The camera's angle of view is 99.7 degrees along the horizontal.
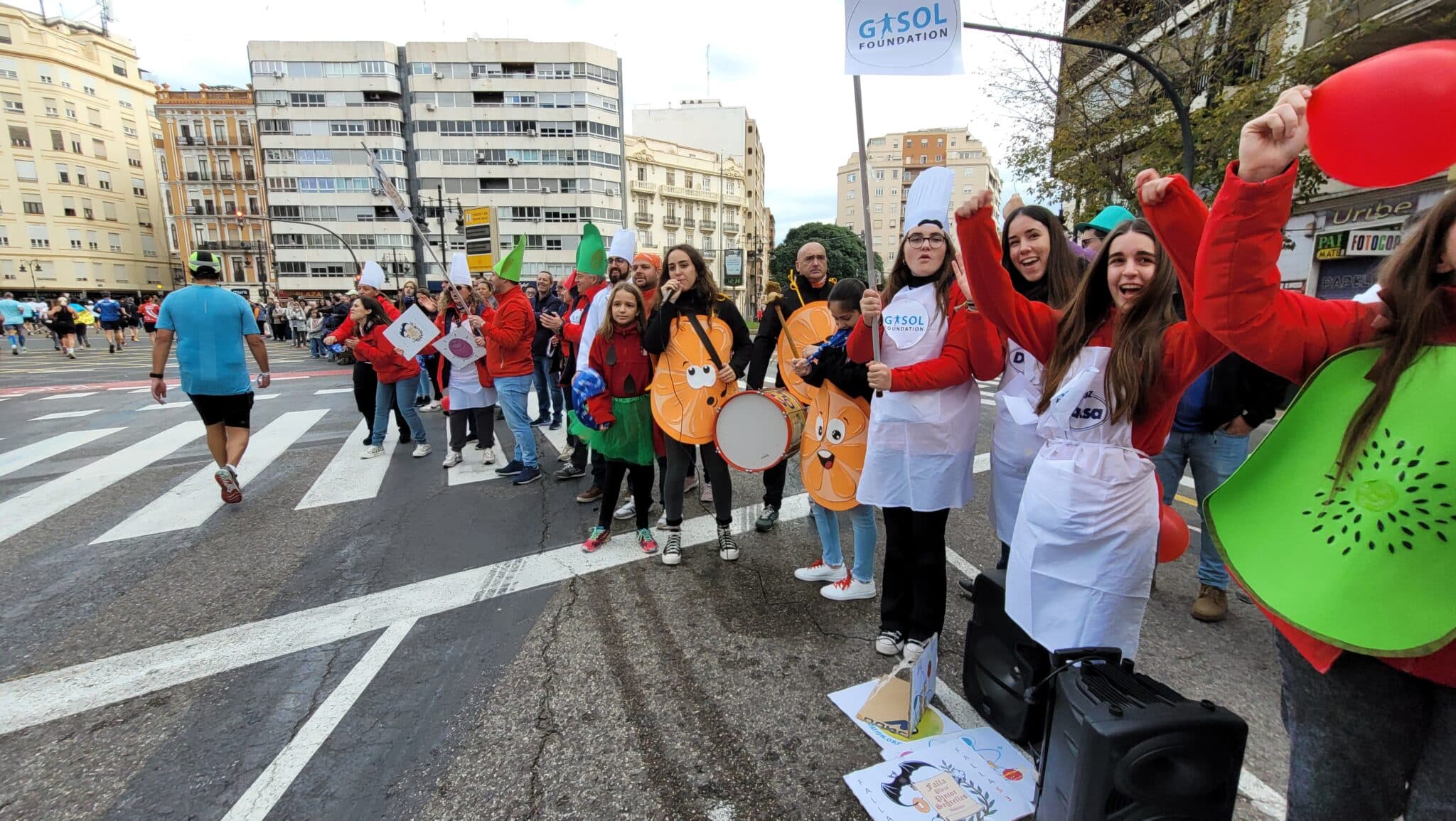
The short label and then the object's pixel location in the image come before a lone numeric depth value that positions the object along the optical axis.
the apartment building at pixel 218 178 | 62.50
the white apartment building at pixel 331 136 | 55.69
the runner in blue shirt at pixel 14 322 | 21.16
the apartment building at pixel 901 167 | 107.94
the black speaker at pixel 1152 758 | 1.47
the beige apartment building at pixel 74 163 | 55.25
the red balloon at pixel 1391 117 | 1.16
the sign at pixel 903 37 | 2.39
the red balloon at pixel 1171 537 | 2.07
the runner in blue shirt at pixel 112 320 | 20.80
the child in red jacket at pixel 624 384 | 4.25
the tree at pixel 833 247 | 58.78
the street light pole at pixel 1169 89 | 8.10
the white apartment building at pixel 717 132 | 78.69
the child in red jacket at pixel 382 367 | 6.66
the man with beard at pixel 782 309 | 4.50
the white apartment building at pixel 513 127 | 56.03
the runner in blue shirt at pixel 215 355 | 5.22
